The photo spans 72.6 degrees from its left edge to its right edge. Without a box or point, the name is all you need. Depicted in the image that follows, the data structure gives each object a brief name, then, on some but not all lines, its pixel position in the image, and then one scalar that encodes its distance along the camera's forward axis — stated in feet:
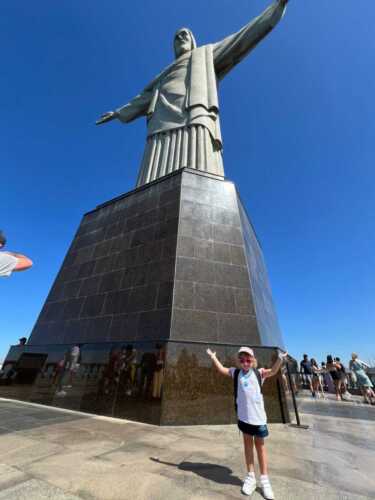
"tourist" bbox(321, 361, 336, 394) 47.06
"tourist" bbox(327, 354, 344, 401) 36.34
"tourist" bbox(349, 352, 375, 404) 31.76
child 8.10
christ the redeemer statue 40.09
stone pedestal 18.15
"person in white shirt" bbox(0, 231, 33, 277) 8.97
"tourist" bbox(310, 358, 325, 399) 42.32
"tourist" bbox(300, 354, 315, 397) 43.37
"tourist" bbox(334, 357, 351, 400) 37.42
